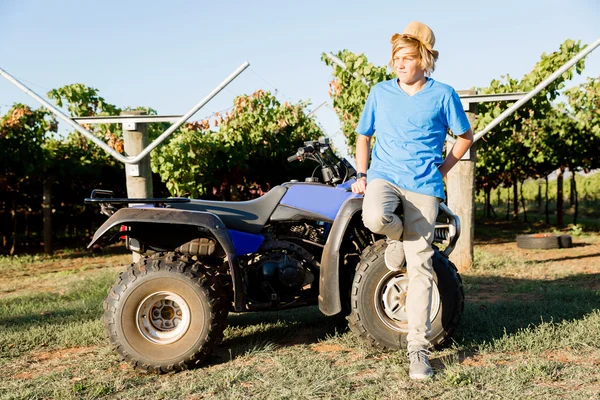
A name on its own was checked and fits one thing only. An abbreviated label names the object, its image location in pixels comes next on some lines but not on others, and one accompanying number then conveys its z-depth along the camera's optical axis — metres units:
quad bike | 3.78
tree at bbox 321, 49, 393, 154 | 9.95
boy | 3.52
